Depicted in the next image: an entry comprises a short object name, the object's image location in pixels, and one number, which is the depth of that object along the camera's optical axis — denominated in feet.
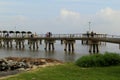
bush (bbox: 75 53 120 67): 43.49
